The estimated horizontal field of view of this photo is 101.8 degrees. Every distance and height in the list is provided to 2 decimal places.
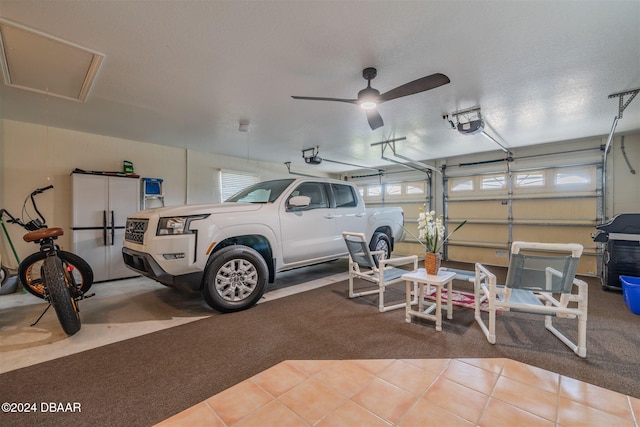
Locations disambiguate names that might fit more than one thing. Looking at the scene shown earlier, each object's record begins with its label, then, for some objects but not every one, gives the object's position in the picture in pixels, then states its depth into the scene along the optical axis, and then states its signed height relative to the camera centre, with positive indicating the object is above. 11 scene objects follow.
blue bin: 3.17 -1.06
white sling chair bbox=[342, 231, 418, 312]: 3.23 -0.77
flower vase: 2.90 -0.58
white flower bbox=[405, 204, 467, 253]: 2.90 -0.23
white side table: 2.72 -0.87
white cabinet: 4.57 -0.13
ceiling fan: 2.38 +1.20
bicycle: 2.44 -0.74
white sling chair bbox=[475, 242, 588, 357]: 2.20 -0.67
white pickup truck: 2.94 -0.37
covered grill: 4.06 -0.62
